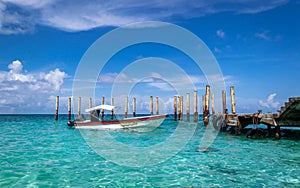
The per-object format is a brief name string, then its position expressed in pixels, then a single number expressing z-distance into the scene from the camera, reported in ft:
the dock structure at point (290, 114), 52.77
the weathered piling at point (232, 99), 82.78
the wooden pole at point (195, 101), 116.98
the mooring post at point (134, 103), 161.63
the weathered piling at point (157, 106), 160.15
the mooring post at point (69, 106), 149.33
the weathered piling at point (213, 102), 109.13
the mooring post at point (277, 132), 64.07
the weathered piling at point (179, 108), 143.74
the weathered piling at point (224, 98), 89.66
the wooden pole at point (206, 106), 94.32
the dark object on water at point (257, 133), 66.54
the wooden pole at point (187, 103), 128.06
